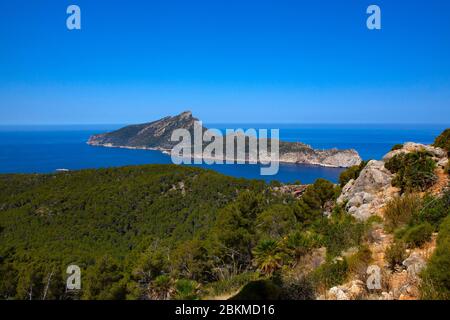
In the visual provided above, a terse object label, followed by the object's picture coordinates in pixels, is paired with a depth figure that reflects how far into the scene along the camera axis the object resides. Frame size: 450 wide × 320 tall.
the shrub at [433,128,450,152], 14.59
